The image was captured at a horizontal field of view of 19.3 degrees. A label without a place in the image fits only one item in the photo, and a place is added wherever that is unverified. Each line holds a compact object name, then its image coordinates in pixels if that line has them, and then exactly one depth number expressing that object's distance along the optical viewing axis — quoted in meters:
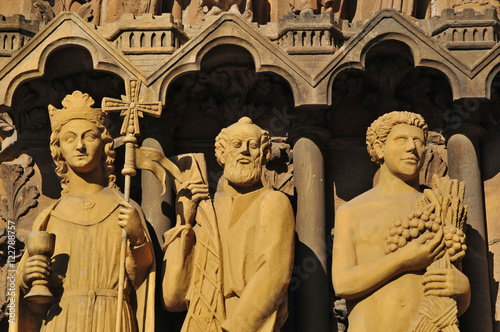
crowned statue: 10.95
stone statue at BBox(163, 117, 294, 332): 10.74
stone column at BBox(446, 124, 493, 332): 11.38
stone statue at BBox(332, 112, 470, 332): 10.65
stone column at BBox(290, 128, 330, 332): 11.45
